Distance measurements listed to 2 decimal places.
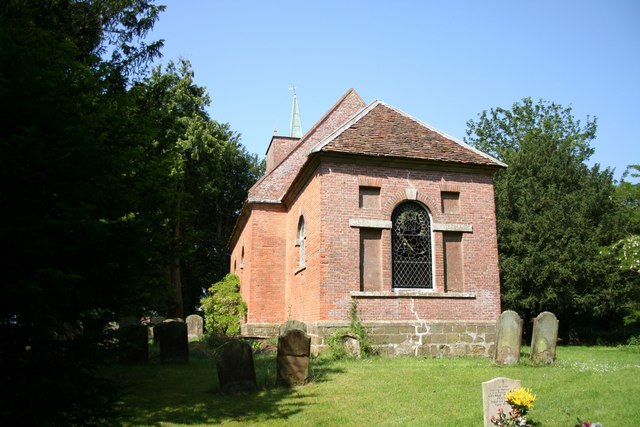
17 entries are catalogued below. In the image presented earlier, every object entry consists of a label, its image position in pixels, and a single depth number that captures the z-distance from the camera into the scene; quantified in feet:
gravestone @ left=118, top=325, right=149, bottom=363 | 42.04
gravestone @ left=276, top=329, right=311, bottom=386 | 31.96
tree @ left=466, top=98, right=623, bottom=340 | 77.71
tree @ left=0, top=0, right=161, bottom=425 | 16.24
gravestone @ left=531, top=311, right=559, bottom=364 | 39.40
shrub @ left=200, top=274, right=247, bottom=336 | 71.26
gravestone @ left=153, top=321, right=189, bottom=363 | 43.45
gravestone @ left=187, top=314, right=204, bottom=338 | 76.89
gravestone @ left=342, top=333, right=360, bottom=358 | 43.19
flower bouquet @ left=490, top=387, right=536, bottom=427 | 20.59
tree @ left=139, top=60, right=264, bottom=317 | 98.94
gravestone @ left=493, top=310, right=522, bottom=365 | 38.81
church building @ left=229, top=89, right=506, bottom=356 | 45.44
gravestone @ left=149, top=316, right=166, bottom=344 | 73.19
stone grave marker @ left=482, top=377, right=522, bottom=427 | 21.34
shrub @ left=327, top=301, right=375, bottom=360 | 42.80
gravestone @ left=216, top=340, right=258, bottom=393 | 29.96
